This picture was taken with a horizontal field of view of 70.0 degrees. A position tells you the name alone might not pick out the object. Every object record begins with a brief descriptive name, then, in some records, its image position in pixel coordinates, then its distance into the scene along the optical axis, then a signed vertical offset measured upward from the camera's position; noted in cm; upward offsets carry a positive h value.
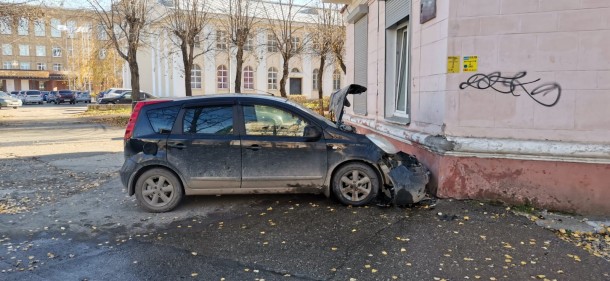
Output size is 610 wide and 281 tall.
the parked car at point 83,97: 5120 +111
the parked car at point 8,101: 3712 +47
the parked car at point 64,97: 4925 +108
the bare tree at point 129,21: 2161 +439
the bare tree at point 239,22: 2473 +490
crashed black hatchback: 582 -66
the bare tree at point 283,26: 2811 +536
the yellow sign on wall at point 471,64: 602 +60
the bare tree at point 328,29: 2725 +496
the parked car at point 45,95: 5289 +140
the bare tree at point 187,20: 2344 +479
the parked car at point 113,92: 4041 +136
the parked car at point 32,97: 4881 +107
